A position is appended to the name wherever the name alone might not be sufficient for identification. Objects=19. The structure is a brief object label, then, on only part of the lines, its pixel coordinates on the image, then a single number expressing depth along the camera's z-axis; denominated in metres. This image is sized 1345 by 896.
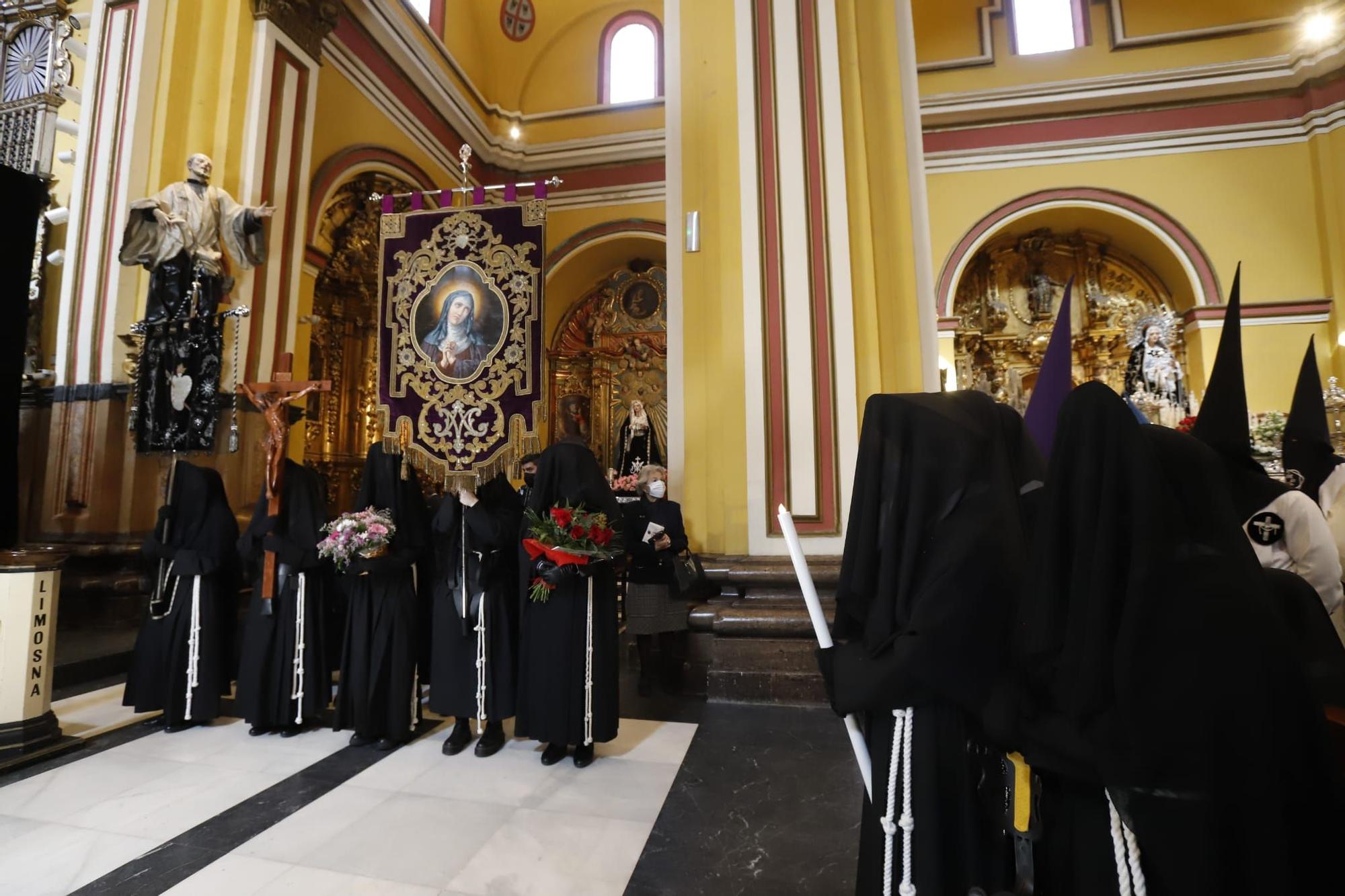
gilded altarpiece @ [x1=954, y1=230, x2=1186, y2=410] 11.46
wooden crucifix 3.87
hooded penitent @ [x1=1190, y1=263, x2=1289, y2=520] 1.92
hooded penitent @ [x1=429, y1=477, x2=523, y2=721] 3.56
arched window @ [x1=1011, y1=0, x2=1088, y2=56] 11.39
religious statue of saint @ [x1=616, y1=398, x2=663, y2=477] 12.00
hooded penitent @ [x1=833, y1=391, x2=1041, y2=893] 1.30
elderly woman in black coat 4.41
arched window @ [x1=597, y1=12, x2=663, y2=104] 12.41
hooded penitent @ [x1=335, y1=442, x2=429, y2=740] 3.55
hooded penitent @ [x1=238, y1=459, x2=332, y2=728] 3.72
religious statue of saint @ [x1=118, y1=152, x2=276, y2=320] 6.09
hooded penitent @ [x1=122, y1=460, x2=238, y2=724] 3.82
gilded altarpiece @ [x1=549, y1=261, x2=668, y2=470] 12.45
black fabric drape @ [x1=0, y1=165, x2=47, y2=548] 5.16
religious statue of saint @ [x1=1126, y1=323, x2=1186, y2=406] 10.18
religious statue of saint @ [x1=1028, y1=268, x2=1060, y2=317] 11.72
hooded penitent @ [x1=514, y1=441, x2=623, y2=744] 3.30
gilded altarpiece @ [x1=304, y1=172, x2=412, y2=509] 9.16
